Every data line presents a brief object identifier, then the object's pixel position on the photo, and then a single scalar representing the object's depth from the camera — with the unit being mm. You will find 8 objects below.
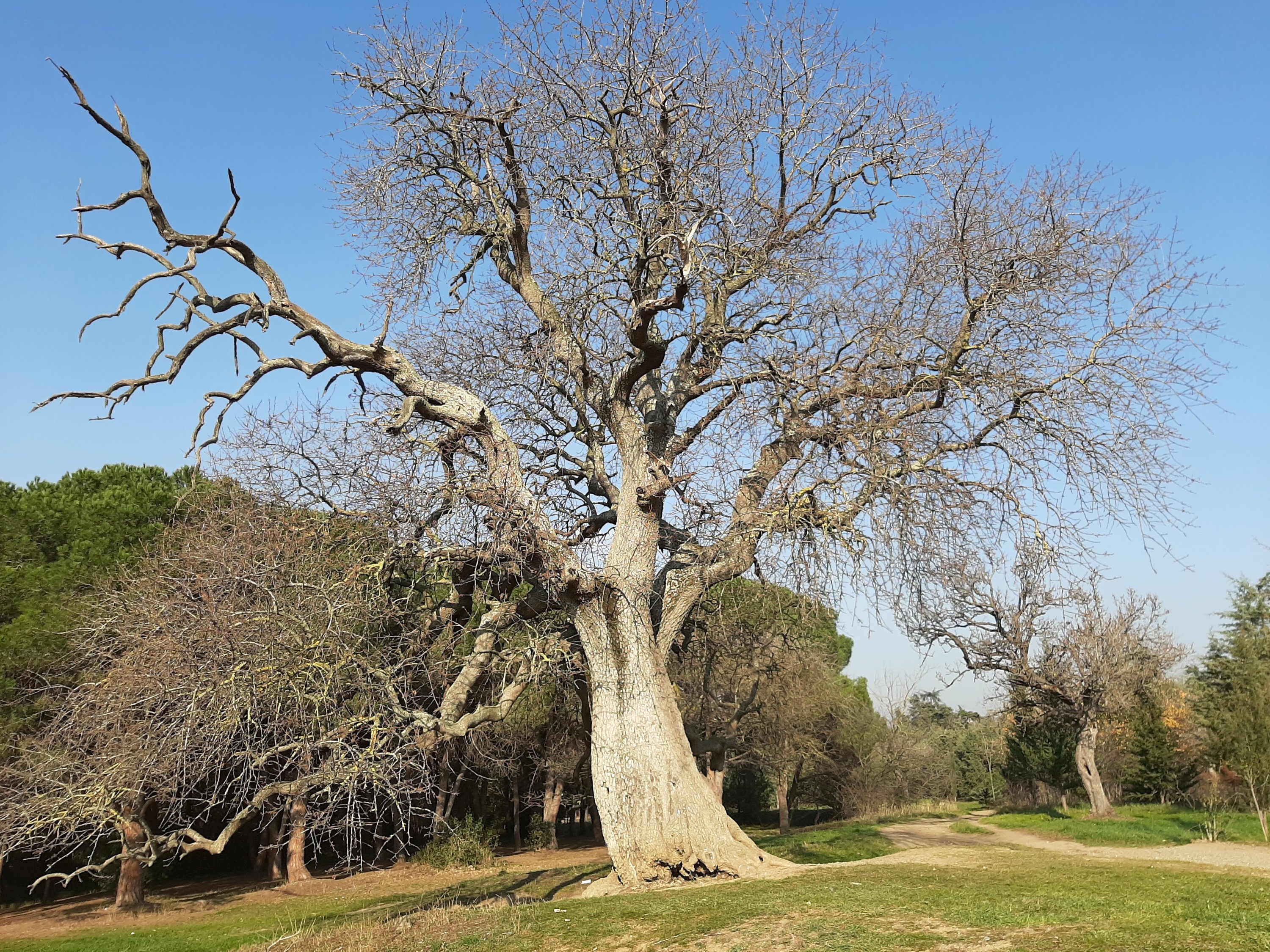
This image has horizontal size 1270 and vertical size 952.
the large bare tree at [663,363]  10641
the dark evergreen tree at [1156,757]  28578
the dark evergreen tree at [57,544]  17203
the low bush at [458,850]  22500
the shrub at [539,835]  27359
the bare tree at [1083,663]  25562
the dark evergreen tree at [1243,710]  19312
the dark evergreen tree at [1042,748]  29125
